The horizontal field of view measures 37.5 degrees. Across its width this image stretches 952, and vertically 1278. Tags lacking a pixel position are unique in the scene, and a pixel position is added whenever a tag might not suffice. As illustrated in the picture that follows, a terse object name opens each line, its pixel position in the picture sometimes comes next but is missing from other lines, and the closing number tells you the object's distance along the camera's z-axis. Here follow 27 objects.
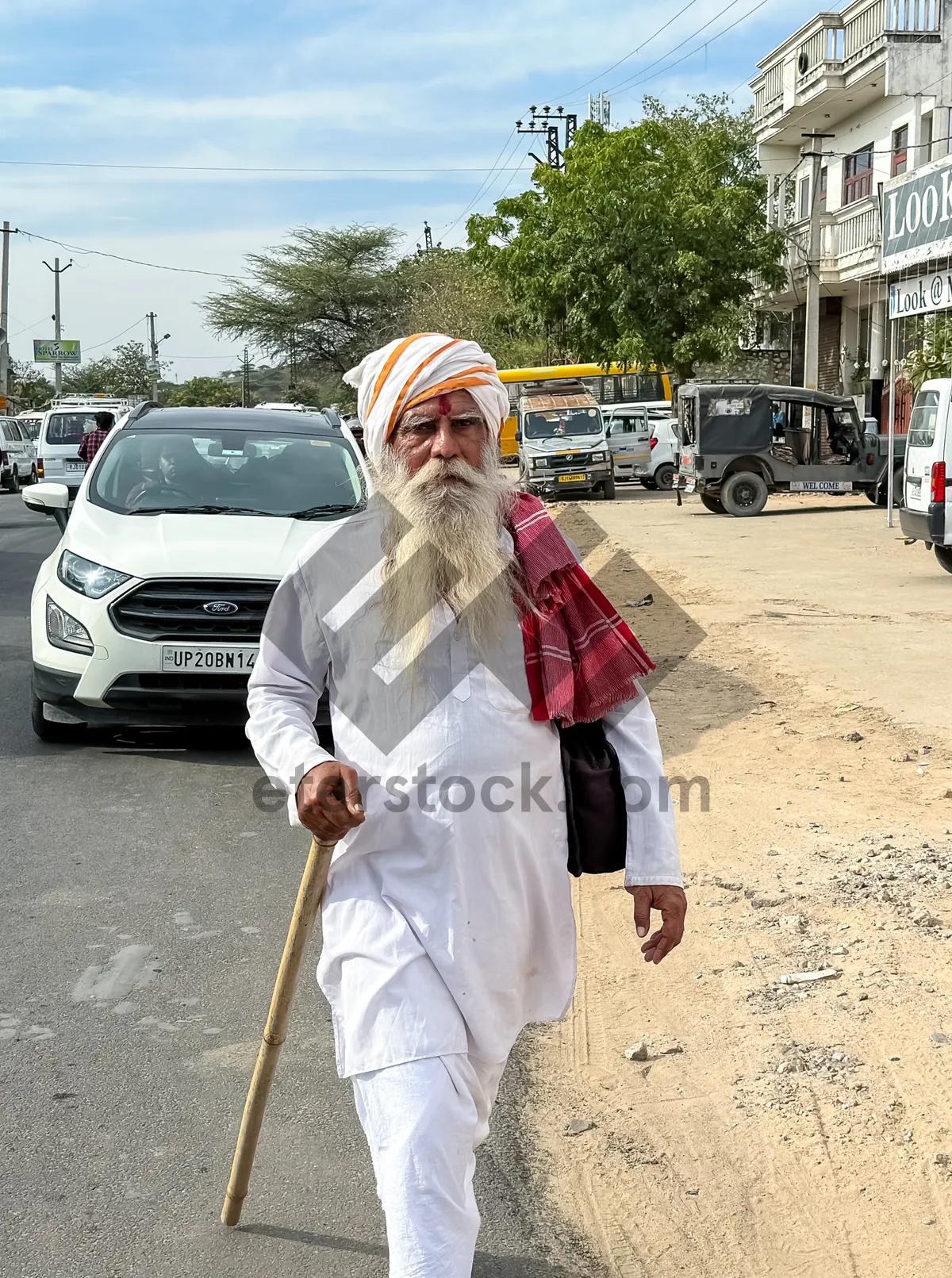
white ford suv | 6.72
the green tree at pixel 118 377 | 103.69
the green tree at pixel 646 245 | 34.09
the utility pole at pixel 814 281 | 29.62
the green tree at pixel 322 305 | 64.81
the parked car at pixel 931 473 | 14.41
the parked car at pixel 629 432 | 33.84
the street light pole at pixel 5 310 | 59.03
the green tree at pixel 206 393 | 95.56
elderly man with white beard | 2.20
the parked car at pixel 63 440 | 27.28
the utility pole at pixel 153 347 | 106.87
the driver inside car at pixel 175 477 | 7.59
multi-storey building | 27.02
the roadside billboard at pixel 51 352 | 90.25
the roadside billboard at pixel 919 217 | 15.94
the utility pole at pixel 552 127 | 53.06
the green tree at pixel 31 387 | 88.88
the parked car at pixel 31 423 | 45.00
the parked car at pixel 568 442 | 30.20
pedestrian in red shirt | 18.20
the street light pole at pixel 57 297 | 79.25
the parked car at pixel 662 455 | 33.88
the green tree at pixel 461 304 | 49.75
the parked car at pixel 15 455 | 37.21
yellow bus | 34.00
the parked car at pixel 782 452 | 25.02
